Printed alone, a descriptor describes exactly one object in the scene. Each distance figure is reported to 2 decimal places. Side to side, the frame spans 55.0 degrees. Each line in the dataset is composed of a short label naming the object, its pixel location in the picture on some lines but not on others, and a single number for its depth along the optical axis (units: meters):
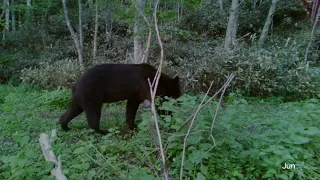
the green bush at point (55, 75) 8.88
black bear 4.71
